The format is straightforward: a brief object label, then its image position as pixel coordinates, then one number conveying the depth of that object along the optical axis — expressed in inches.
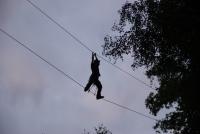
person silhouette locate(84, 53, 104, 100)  681.4
